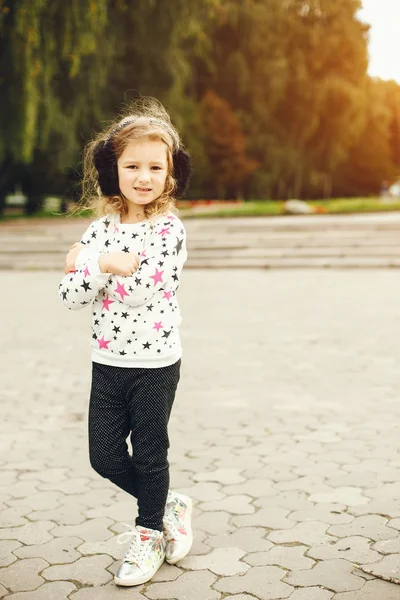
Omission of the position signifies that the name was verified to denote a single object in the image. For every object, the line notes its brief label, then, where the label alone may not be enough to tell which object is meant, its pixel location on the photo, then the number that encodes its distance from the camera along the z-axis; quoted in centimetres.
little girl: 252
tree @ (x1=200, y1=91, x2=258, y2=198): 3197
